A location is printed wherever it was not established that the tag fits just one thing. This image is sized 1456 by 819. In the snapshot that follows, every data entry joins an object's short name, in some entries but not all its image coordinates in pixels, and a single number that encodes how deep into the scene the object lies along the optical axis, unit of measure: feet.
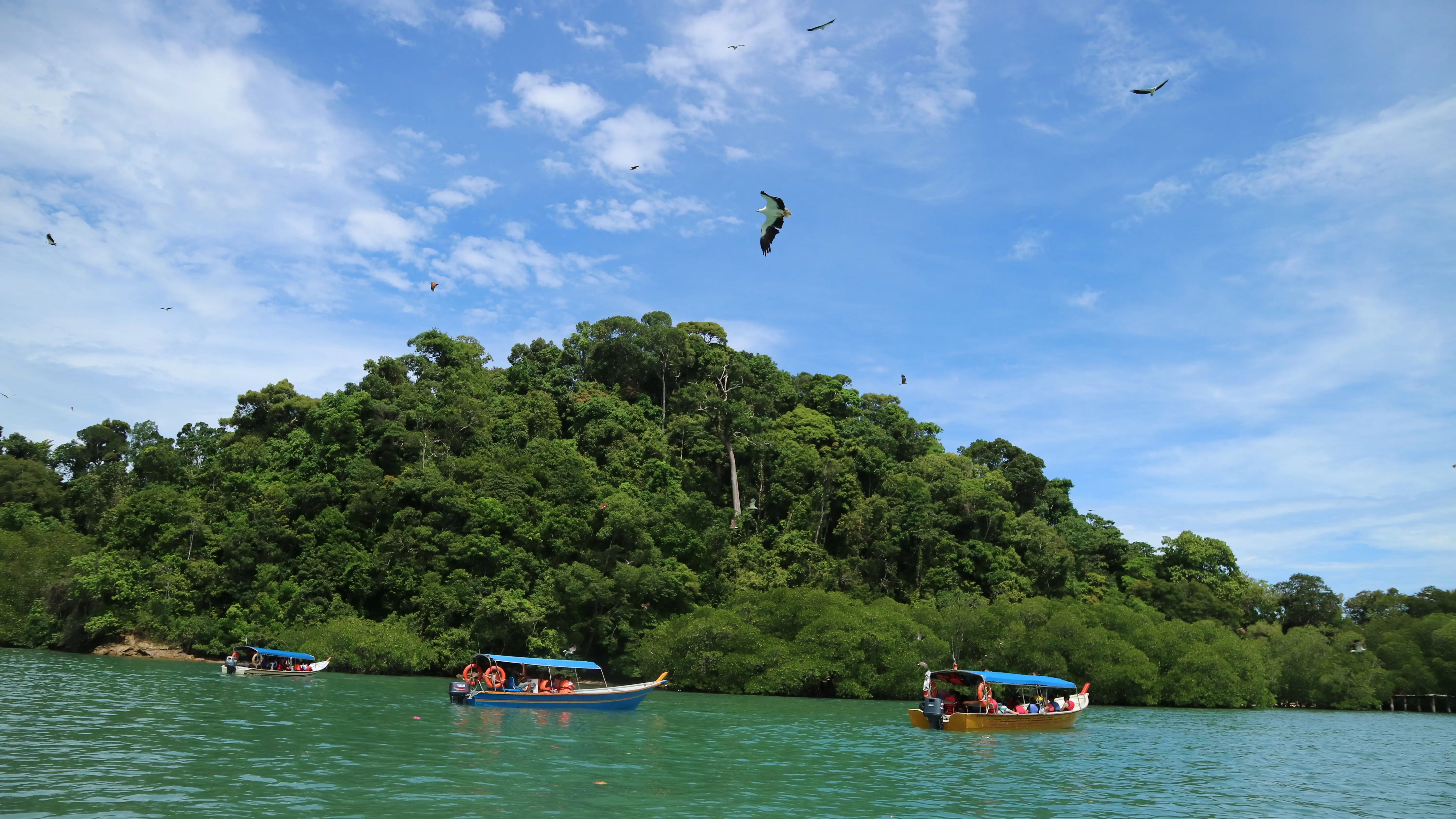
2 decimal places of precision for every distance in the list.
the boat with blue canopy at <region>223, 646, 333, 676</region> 129.18
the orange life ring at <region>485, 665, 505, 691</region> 102.99
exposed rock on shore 158.20
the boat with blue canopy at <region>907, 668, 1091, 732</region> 96.43
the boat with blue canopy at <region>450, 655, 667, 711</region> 99.60
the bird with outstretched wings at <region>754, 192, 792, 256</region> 48.78
